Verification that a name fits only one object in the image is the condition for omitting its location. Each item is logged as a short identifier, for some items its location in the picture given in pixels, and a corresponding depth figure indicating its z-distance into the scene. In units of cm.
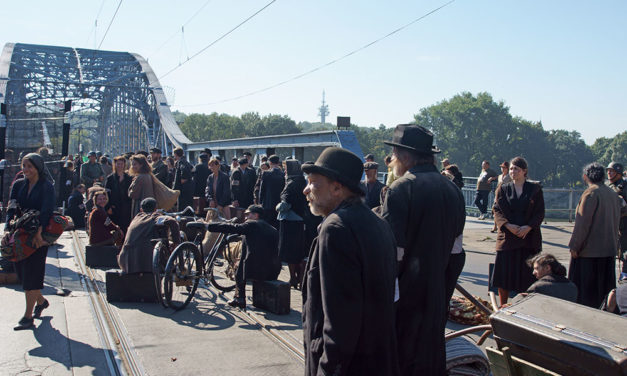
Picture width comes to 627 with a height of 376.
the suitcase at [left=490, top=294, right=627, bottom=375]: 236
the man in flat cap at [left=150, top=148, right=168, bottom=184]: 1188
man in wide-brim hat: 290
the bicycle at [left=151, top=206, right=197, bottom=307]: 663
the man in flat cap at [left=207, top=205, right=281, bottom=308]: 662
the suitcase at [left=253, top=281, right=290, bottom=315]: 642
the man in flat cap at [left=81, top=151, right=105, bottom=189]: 1416
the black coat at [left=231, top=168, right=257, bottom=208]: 1194
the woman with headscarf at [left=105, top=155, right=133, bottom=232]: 948
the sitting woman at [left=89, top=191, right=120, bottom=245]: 911
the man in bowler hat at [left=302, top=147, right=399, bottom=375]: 232
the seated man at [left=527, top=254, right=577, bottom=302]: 448
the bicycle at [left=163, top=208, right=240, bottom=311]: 657
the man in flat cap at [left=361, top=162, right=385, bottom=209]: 840
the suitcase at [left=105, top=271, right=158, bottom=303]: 685
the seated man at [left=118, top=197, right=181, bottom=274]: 692
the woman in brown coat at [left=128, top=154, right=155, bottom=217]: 875
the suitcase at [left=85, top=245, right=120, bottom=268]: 904
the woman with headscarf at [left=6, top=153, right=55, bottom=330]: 570
